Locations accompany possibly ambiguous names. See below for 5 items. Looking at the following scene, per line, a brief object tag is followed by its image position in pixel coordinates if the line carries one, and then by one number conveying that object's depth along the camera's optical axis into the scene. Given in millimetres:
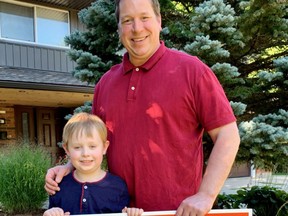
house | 8639
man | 1519
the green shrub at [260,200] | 4373
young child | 1648
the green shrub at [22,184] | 5234
